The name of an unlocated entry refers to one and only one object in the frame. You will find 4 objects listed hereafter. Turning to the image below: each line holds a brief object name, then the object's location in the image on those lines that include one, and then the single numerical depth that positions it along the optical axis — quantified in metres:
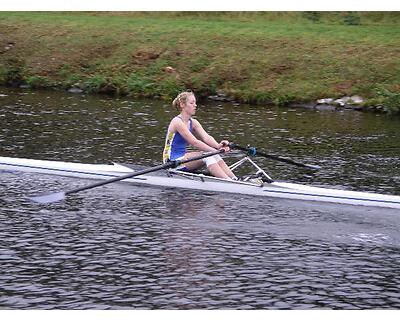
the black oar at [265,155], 16.97
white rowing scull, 16.12
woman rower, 17.33
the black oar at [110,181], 16.35
